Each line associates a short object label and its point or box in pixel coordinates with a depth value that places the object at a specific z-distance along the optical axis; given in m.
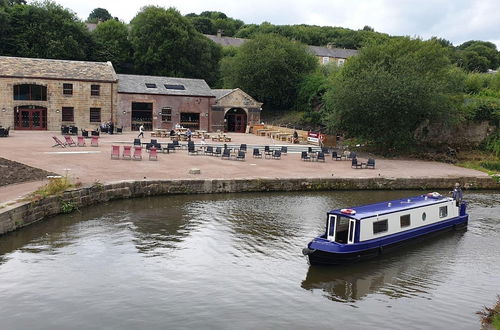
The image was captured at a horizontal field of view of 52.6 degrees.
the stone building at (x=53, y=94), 40.62
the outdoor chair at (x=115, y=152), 26.48
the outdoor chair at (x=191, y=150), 30.27
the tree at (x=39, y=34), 53.59
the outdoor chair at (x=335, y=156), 31.60
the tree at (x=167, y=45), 58.91
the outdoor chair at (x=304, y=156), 30.50
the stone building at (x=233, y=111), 46.47
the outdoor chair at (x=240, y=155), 28.88
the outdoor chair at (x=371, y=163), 28.82
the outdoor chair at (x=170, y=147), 30.19
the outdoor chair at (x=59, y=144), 29.83
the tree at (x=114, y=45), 59.59
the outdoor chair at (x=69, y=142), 30.48
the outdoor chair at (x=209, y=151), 30.21
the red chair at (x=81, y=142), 30.80
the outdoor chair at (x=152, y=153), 26.81
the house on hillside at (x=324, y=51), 90.69
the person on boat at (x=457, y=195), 19.36
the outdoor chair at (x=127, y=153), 26.61
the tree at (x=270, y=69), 52.59
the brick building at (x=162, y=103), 43.69
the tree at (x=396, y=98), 33.25
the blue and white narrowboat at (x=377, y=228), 14.28
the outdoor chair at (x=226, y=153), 29.14
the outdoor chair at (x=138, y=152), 26.58
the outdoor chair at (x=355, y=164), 28.50
